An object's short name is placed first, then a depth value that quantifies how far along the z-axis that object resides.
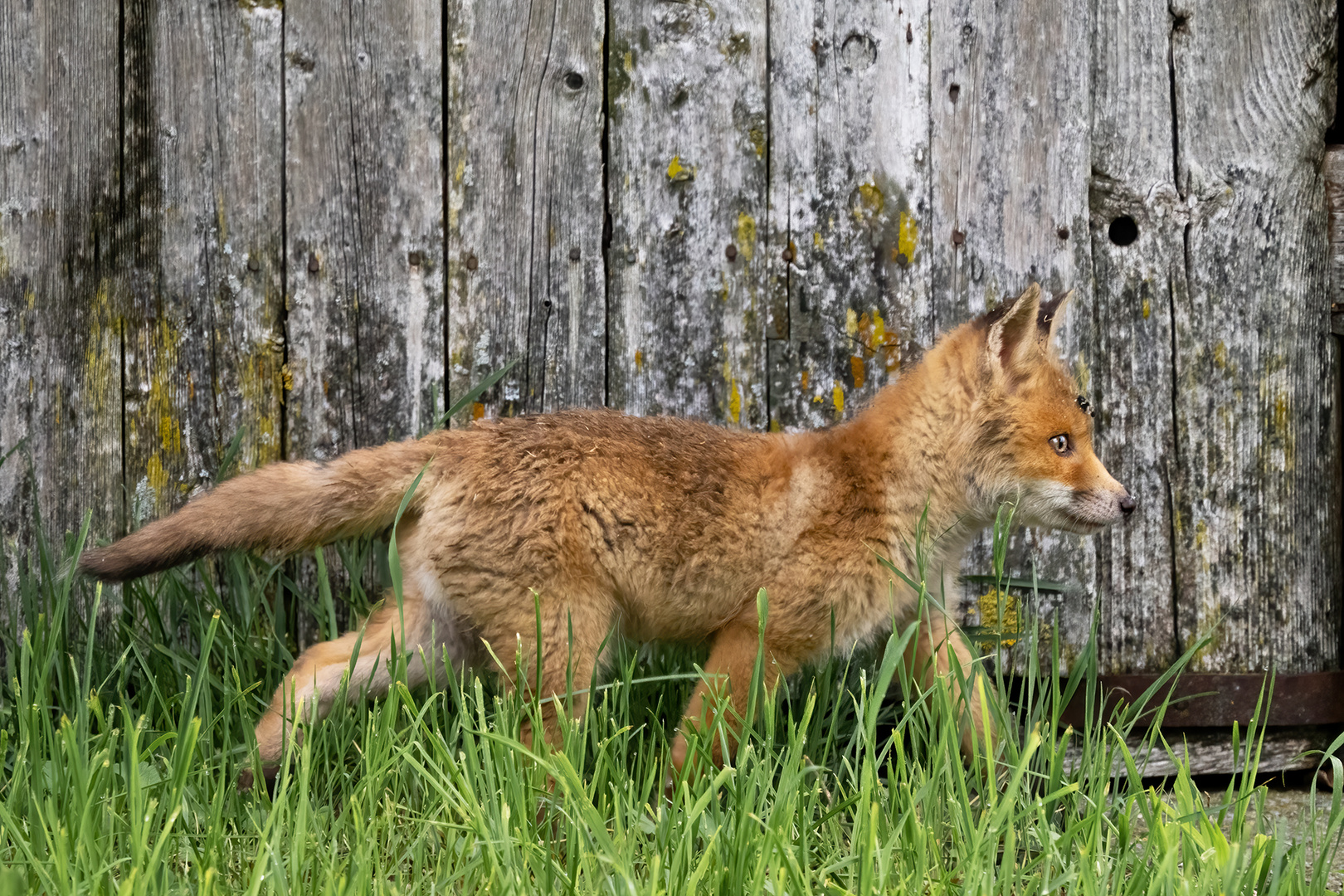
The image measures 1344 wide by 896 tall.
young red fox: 6.75
